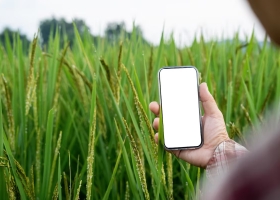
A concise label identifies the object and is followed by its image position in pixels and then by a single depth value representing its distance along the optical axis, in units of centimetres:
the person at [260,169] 16
